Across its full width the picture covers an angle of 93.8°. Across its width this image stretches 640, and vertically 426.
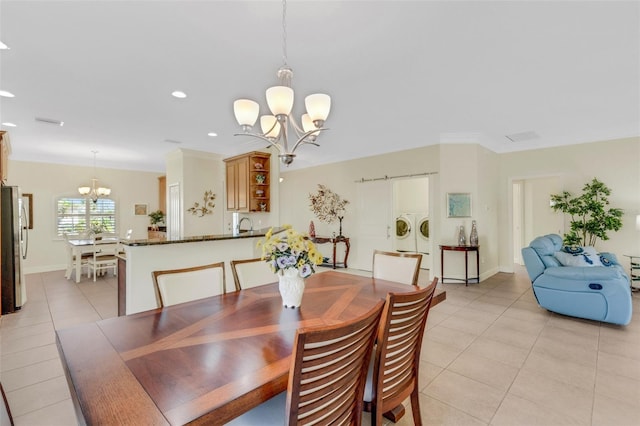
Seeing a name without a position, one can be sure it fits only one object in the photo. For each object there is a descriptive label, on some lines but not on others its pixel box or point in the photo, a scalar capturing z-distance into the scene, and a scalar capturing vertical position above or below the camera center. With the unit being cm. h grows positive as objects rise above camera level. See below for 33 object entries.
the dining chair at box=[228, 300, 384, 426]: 92 -57
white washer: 723 -60
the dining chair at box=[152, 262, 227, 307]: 186 -46
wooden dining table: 87 -55
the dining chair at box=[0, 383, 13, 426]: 146 -103
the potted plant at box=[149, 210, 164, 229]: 811 -10
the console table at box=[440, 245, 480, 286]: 508 -83
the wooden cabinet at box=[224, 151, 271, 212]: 508 +53
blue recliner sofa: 316 -86
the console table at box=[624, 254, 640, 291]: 461 -97
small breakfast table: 554 -64
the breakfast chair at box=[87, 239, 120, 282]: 566 -84
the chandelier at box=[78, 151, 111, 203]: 688 +57
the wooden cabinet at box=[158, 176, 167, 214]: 840 +59
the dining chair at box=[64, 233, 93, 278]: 590 -86
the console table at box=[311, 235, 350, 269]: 667 -66
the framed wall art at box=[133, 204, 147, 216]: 803 +14
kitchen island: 281 -48
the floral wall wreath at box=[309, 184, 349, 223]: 690 +19
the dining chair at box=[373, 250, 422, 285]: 245 -47
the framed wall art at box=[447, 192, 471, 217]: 522 +12
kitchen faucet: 537 -16
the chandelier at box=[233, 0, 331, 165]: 206 +77
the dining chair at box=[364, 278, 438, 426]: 130 -67
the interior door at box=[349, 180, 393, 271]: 609 -21
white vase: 171 -43
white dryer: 745 -46
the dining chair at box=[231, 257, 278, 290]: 224 -47
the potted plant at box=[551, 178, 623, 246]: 470 -6
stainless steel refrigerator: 382 -46
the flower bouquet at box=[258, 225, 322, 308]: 170 -28
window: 702 -1
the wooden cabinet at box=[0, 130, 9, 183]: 378 +82
